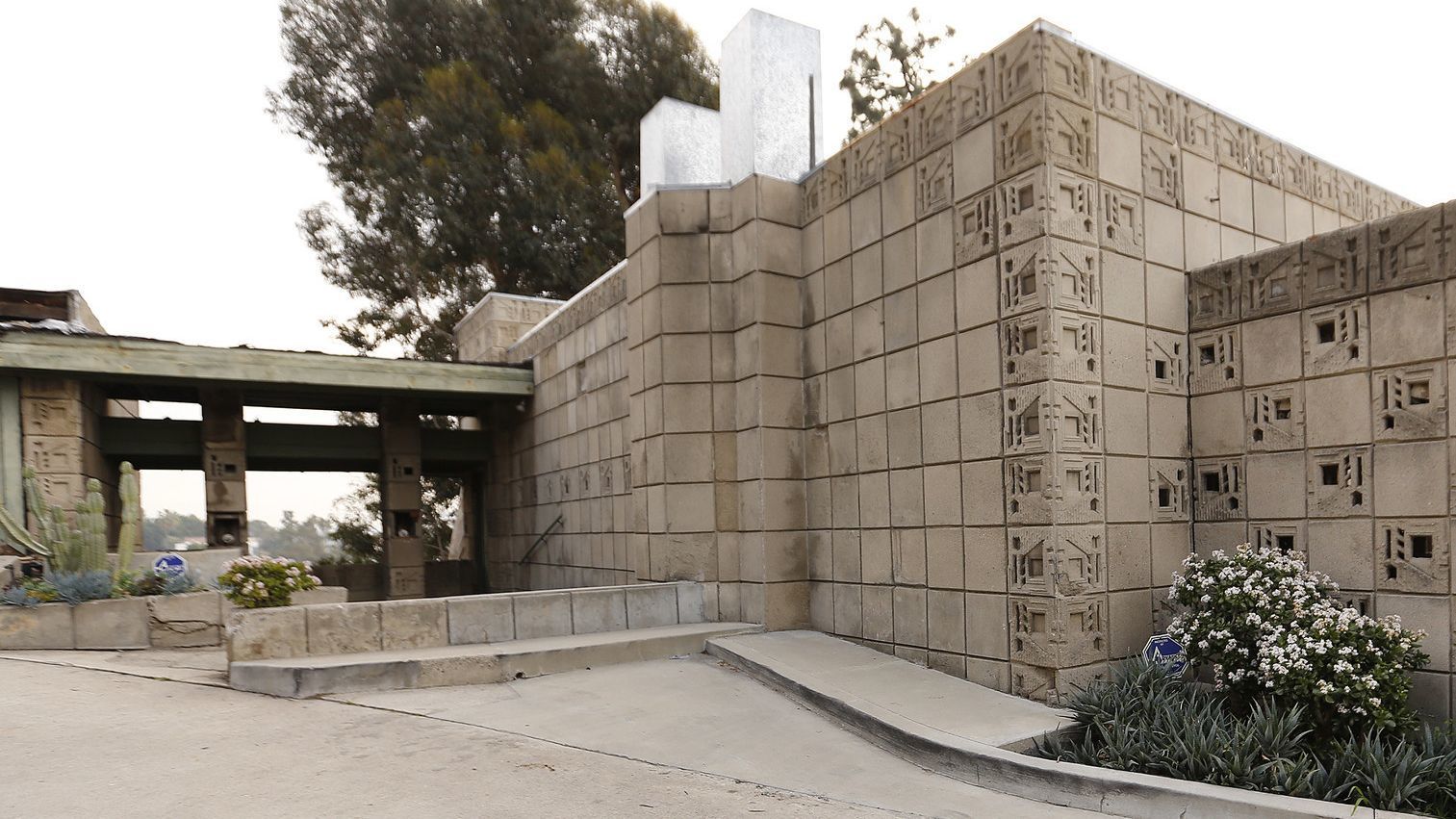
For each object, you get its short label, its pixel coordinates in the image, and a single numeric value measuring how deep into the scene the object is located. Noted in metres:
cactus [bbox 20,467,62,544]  10.80
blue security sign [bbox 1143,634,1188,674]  6.38
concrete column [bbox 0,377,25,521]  12.43
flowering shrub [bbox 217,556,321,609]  8.55
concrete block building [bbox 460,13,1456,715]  6.16
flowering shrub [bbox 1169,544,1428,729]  5.25
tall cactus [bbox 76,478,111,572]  10.55
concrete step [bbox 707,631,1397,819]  4.69
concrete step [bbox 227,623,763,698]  7.05
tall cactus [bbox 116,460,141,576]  10.22
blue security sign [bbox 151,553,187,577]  10.84
